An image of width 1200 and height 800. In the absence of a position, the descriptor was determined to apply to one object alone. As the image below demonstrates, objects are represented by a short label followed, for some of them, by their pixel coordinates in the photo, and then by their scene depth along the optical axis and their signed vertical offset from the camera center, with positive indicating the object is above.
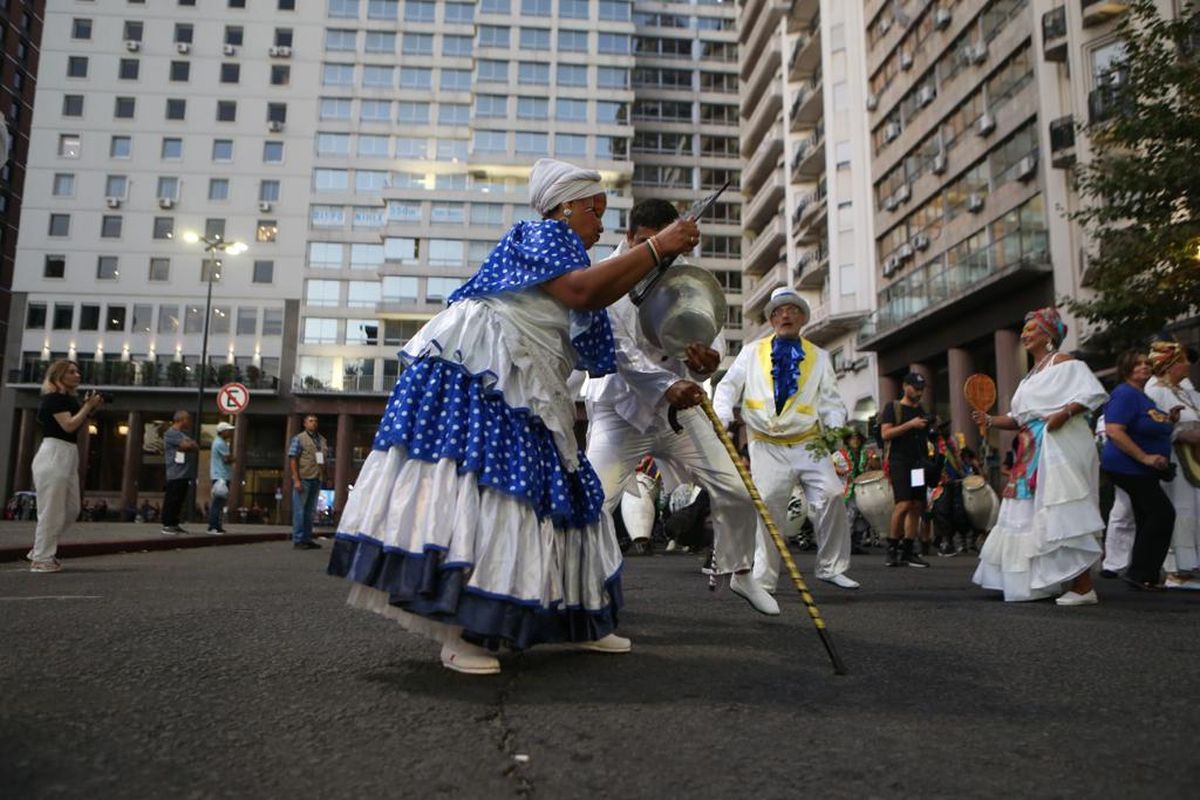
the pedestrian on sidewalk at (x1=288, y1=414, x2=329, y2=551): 14.18 +0.36
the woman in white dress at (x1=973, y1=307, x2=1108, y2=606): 6.12 +0.18
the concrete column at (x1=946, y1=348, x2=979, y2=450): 28.11 +3.49
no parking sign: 19.56 +2.08
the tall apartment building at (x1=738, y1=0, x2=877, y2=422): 38.28 +15.68
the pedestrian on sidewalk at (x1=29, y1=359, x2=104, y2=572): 8.10 +0.29
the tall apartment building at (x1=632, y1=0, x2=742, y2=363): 65.00 +27.41
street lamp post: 27.68 +7.80
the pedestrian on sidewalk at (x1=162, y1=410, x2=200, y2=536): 14.74 +0.55
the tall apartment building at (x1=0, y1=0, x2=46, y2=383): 59.97 +25.54
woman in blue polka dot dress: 3.16 +0.12
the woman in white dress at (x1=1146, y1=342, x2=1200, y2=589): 7.68 +0.64
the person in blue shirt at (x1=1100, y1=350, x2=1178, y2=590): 7.20 +0.40
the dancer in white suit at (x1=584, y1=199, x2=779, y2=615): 4.77 +0.39
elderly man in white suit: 6.48 +0.65
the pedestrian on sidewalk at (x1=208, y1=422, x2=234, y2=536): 16.25 +0.58
